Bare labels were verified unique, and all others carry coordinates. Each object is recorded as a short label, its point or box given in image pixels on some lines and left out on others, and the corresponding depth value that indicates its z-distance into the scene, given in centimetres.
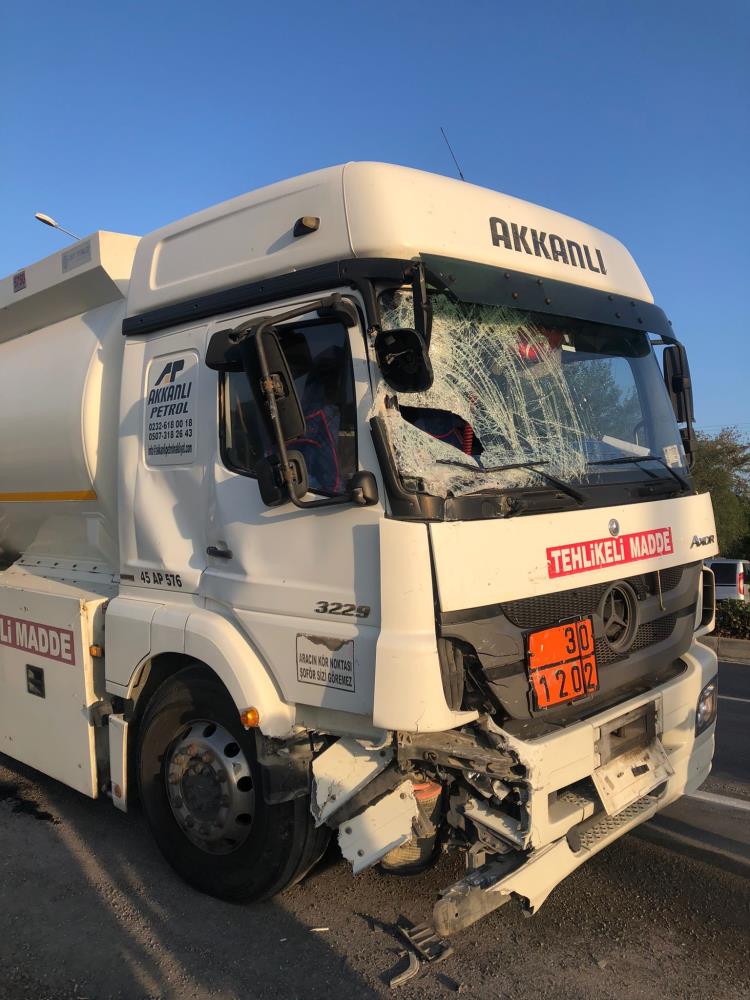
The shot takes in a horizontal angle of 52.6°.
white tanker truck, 284
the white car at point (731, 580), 1875
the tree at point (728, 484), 2514
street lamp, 871
